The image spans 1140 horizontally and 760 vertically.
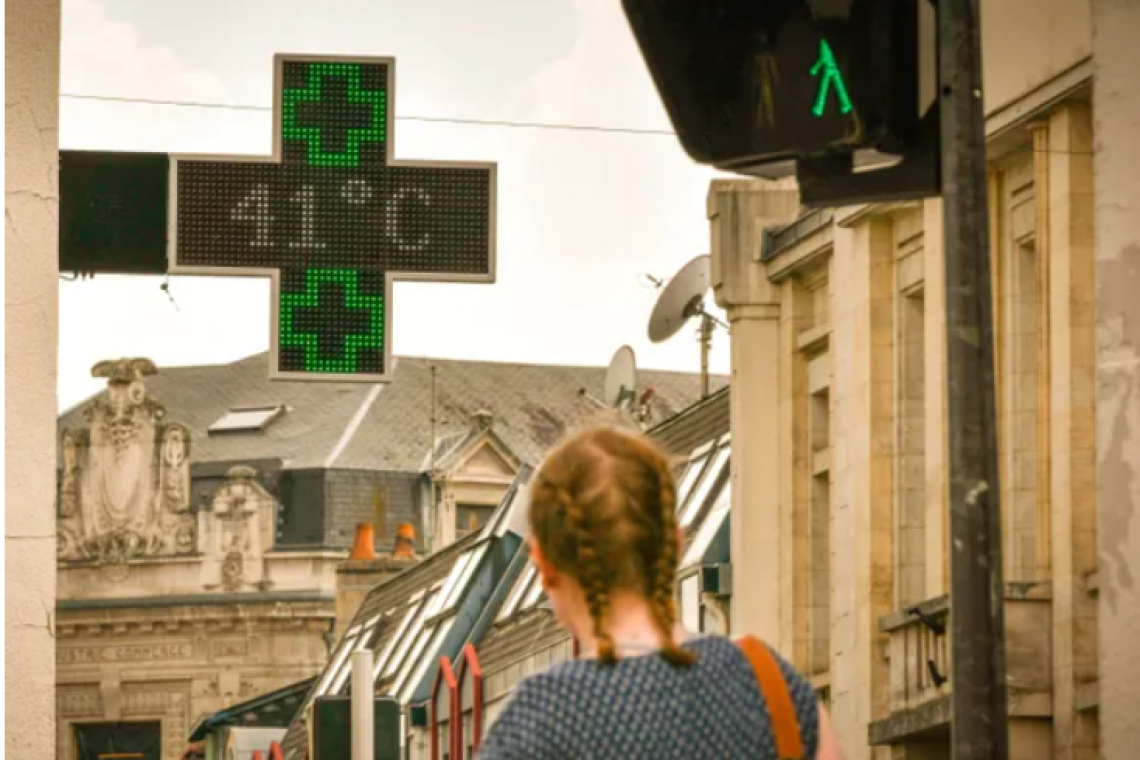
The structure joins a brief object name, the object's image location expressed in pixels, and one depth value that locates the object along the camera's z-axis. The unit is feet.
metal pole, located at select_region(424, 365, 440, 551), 329.11
